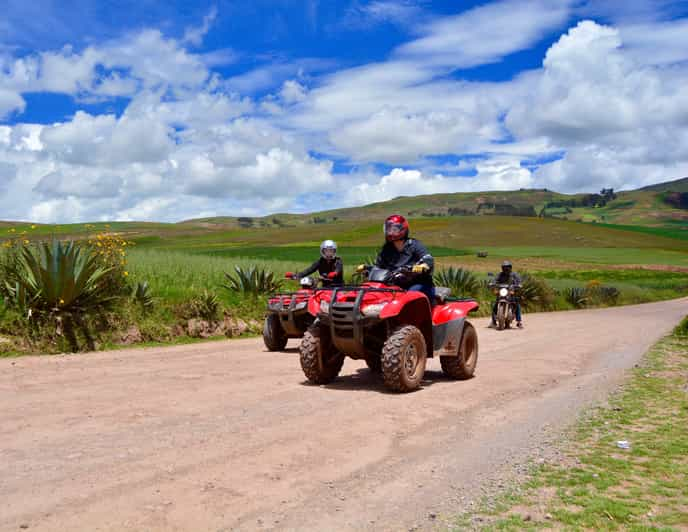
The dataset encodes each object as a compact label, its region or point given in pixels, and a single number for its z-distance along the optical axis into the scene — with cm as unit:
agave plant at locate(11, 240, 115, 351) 1209
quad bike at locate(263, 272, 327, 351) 1221
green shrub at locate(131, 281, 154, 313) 1403
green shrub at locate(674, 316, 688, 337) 1613
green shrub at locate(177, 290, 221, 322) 1502
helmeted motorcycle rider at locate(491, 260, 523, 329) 2034
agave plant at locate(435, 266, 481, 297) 2630
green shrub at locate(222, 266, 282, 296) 1753
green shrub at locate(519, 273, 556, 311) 2956
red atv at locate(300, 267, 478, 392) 789
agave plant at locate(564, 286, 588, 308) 3300
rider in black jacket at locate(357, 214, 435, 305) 875
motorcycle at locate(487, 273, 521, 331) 1920
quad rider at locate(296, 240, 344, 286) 1278
